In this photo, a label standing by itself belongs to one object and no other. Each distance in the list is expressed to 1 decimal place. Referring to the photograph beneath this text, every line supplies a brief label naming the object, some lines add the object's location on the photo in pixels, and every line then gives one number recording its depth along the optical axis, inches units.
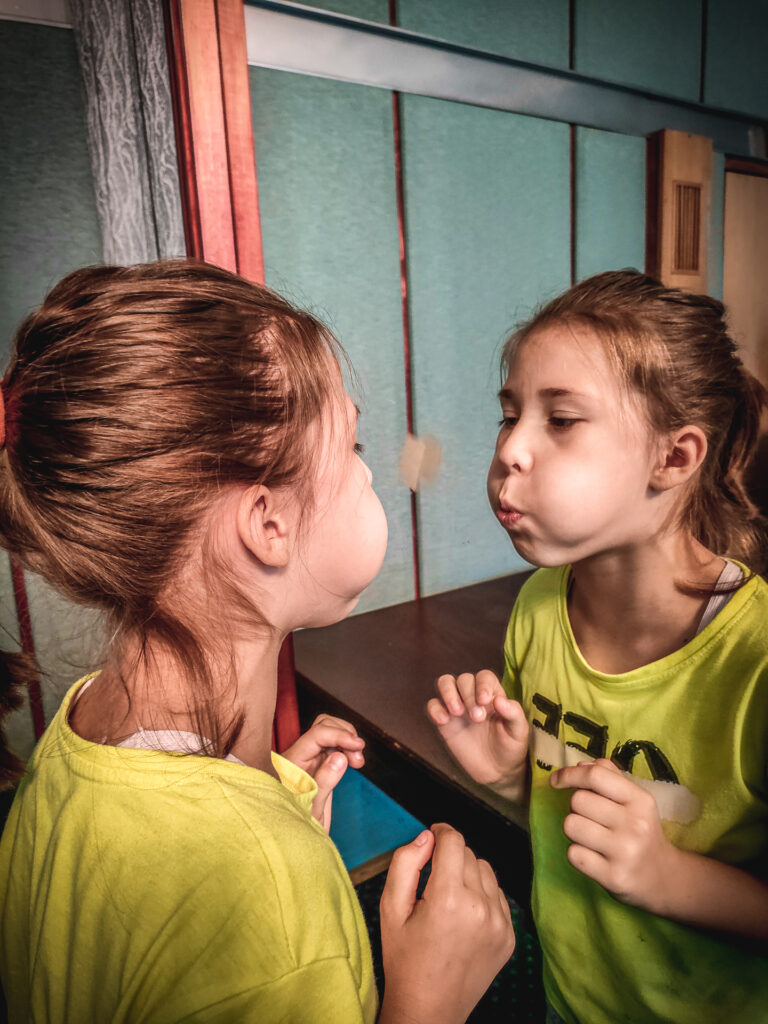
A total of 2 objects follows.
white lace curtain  43.5
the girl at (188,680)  18.5
